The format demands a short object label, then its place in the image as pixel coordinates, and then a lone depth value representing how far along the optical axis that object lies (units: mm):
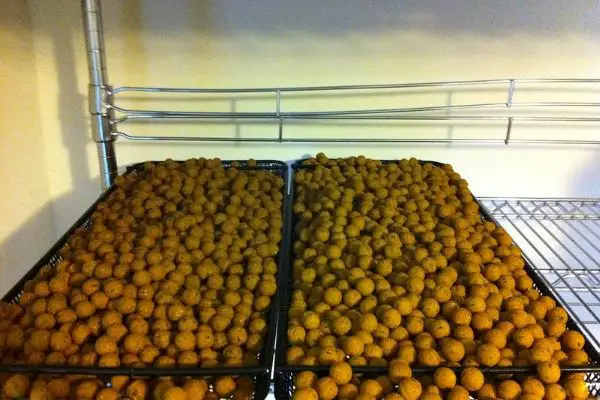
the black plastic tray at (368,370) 686
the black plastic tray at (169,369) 665
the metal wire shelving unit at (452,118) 1332
